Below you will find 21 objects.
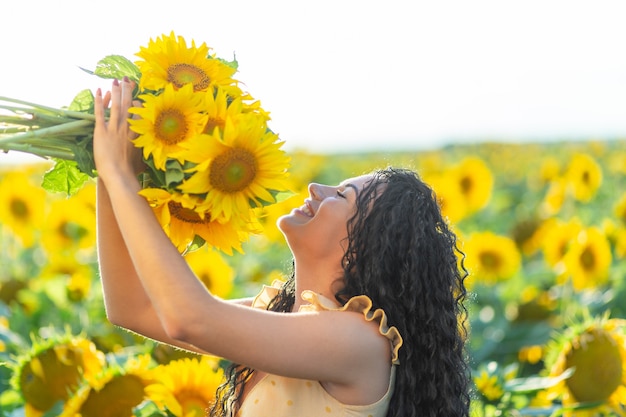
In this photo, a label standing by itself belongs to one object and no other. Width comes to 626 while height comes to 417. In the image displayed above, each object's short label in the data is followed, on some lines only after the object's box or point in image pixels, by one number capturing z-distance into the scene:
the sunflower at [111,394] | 2.49
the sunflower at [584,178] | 6.30
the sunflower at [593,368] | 3.10
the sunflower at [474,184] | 6.46
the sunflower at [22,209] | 5.82
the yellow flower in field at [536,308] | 4.58
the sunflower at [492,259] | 5.32
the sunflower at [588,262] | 4.65
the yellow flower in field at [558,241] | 5.12
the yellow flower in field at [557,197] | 6.72
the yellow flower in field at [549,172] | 8.12
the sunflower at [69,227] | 5.39
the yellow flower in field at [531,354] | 4.24
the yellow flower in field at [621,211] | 5.93
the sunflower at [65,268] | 4.96
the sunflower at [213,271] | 4.23
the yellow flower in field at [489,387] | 2.81
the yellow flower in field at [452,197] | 6.12
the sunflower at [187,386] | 2.46
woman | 1.83
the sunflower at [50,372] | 2.72
